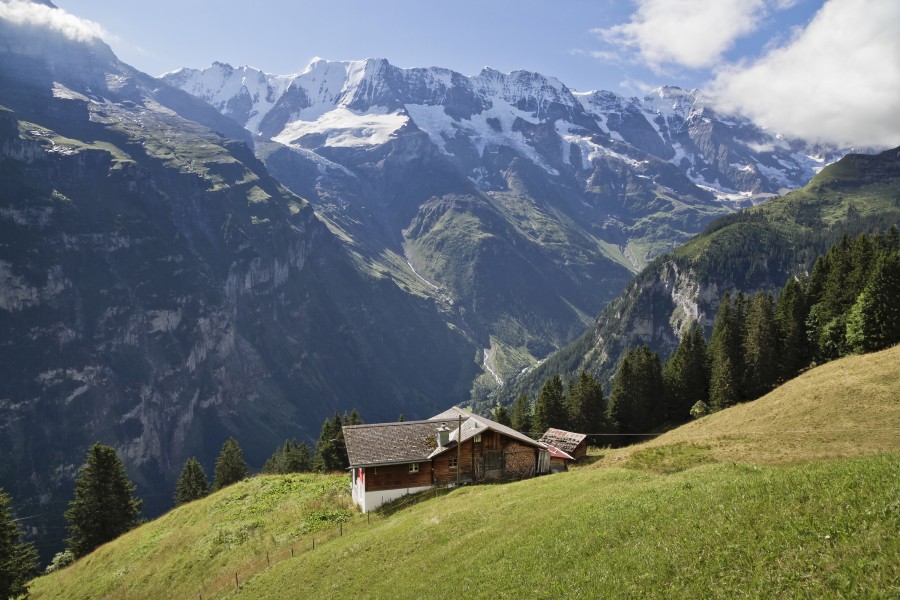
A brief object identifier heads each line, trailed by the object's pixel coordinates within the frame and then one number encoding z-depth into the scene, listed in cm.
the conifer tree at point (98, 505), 7088
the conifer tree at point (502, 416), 10356
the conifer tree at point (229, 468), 10488
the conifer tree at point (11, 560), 4944
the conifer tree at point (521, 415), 10494
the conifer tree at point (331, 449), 9288
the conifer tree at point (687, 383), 9812
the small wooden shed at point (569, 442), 6769
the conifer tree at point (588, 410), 9575
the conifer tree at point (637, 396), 9769
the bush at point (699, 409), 8919
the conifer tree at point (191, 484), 10375
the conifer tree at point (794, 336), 8456
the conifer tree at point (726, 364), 8562
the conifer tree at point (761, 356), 8294
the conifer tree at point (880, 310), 6444
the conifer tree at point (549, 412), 9738
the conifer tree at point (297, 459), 10596
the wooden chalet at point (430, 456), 5066
